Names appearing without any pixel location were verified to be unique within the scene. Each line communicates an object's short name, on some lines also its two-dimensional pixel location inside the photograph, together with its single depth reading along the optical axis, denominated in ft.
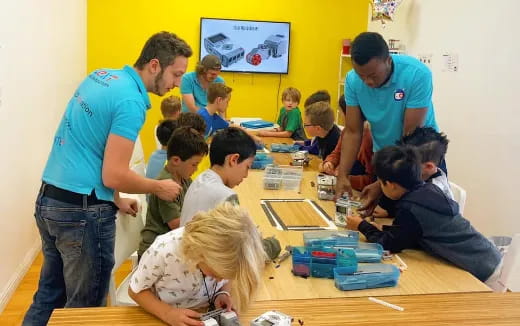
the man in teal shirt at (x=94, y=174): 6.00
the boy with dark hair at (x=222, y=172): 6.20
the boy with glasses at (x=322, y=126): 11.11
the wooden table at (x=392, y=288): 5.16
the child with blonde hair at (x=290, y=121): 15.11
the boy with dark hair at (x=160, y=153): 9.35
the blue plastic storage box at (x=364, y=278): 5.25
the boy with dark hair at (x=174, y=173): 7.34
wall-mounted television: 19.86
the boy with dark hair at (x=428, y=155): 7.29
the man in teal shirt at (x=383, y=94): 7.47
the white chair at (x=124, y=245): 6.84
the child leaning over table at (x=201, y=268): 4.14
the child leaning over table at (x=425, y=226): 6.12
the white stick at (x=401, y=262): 5.92
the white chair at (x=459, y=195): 7.92
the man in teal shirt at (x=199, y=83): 13.58
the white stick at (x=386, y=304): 4.87
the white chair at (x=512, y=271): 6.08
